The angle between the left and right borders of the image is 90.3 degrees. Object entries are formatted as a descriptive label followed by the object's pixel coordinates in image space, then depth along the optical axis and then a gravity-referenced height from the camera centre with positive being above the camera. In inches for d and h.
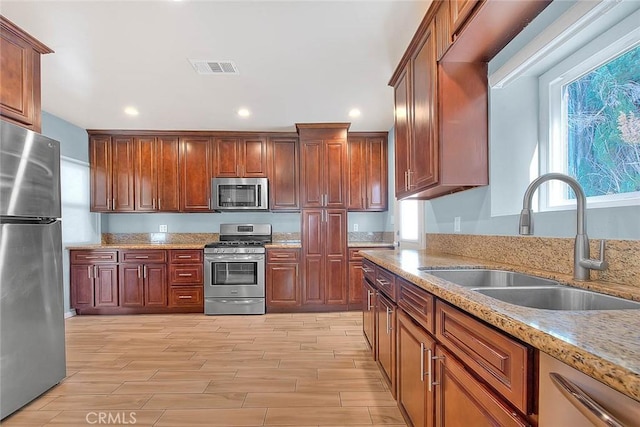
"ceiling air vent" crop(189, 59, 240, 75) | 99.6 +47.8
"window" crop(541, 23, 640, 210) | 52.1 +16.6
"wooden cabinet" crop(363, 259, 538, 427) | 30.8 -20.3
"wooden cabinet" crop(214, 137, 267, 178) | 173.6 +31.7
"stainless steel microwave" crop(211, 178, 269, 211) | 169.9 +11.2
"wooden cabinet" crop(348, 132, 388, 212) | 176.2 +23.2
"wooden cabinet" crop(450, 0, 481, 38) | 56.4 +37.2
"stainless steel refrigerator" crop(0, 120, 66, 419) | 73.9 -13.1
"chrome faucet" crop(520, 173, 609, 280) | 46.7 -2.7
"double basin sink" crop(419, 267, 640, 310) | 41.3 -12.1
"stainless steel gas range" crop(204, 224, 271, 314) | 160.2 -32.5
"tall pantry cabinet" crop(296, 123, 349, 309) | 164.7 +0.6
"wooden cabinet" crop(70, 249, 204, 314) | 158.4 -32.8
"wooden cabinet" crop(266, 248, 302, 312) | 163.3 -33.7
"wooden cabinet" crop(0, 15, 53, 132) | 77.9 +36.6
